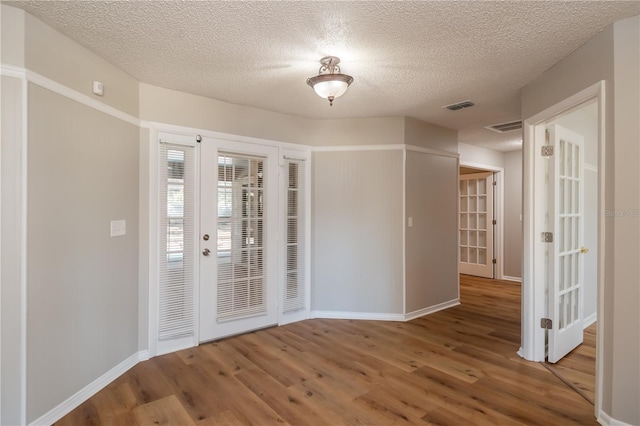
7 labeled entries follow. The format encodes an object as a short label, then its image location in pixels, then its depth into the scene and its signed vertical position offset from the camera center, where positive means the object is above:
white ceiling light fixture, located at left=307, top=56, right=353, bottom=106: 2.39 +0.98
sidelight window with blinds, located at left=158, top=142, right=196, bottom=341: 3.09 -0.29
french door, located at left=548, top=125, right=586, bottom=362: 2.88 -0.26
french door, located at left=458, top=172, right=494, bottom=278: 6.64 -0.24
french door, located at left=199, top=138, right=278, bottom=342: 3.36 -0.27
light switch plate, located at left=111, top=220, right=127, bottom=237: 2.65 -0.13
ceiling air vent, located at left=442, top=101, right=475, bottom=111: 3.55 +1.20
